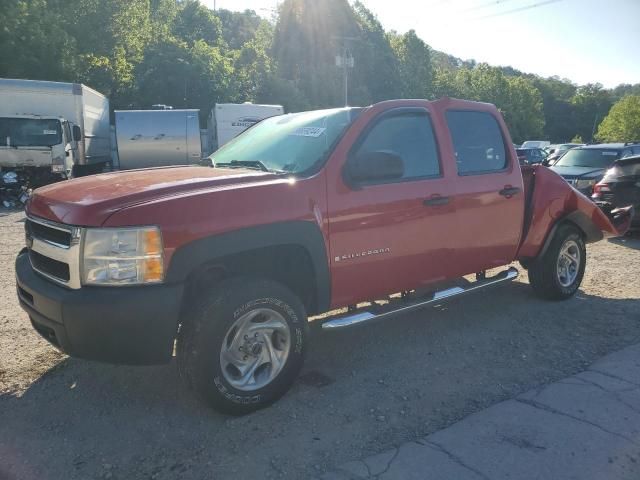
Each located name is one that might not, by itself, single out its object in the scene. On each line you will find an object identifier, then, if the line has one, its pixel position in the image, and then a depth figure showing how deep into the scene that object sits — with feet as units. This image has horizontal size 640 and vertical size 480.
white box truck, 47.42
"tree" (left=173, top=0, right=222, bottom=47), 174.70
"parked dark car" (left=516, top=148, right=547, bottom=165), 86.79
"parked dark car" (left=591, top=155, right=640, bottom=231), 29.94
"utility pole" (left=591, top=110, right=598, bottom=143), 332.80
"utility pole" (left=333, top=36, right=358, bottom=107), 93.45
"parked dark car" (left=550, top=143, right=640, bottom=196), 40.02
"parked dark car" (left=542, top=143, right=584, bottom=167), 50.72
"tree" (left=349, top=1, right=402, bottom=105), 156.66
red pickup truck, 9.71
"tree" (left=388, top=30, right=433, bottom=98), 173.14
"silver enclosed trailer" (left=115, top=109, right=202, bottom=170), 61.93
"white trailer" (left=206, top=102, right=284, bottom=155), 64.23
